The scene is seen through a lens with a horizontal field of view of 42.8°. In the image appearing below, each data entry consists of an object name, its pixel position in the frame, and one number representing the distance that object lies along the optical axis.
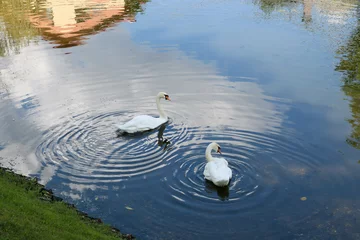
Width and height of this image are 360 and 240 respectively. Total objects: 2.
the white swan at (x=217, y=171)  11.17
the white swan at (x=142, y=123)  14.54
